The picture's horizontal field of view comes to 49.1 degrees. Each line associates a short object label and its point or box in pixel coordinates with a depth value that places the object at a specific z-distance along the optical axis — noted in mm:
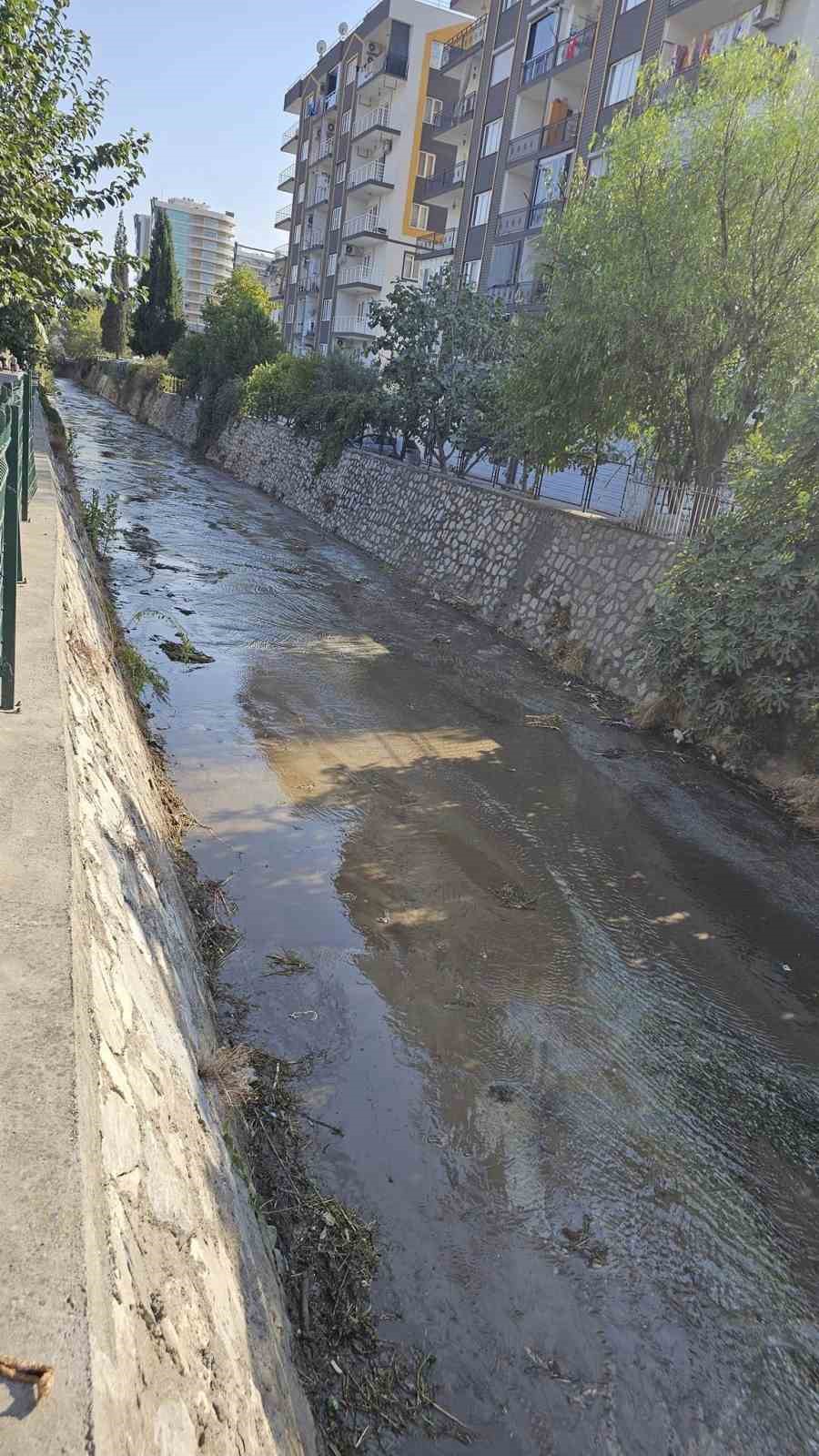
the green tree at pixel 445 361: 22891
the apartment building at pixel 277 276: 67750
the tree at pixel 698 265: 13672
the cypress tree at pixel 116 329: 79688
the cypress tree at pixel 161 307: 63906
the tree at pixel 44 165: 8172
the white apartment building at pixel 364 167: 48312
